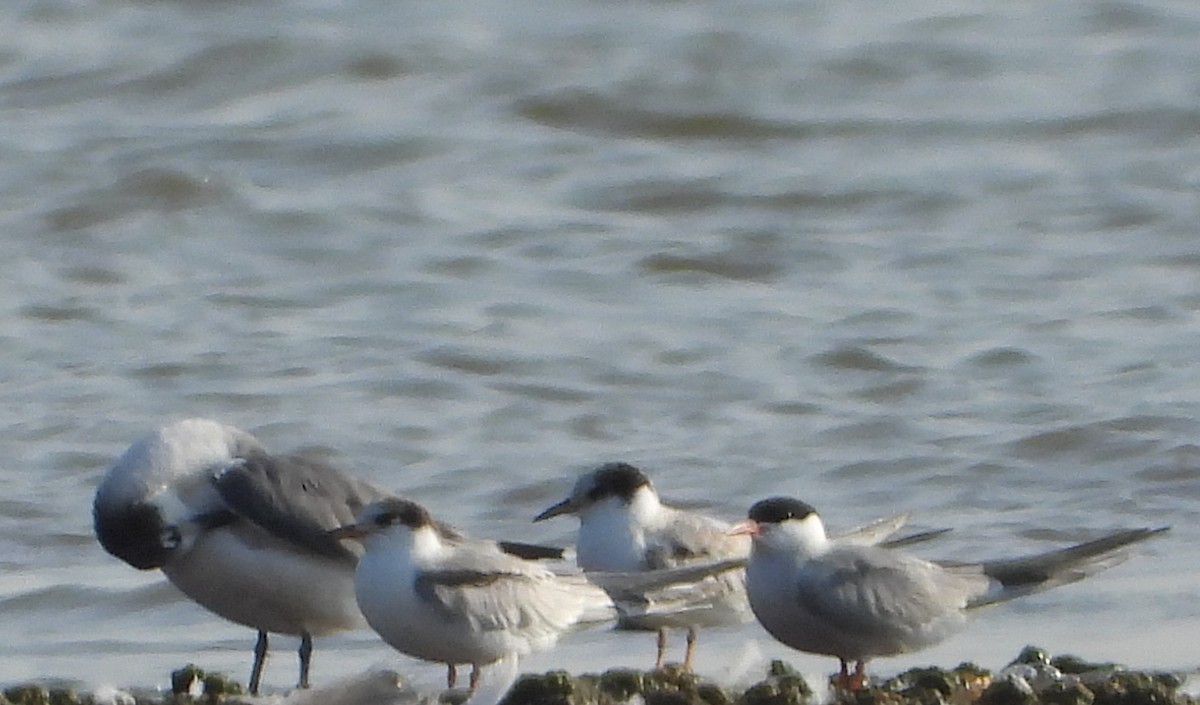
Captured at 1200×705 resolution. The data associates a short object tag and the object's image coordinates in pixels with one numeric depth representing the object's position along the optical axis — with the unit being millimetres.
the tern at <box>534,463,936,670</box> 14391
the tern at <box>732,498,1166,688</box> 13125
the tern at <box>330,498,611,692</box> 12867
